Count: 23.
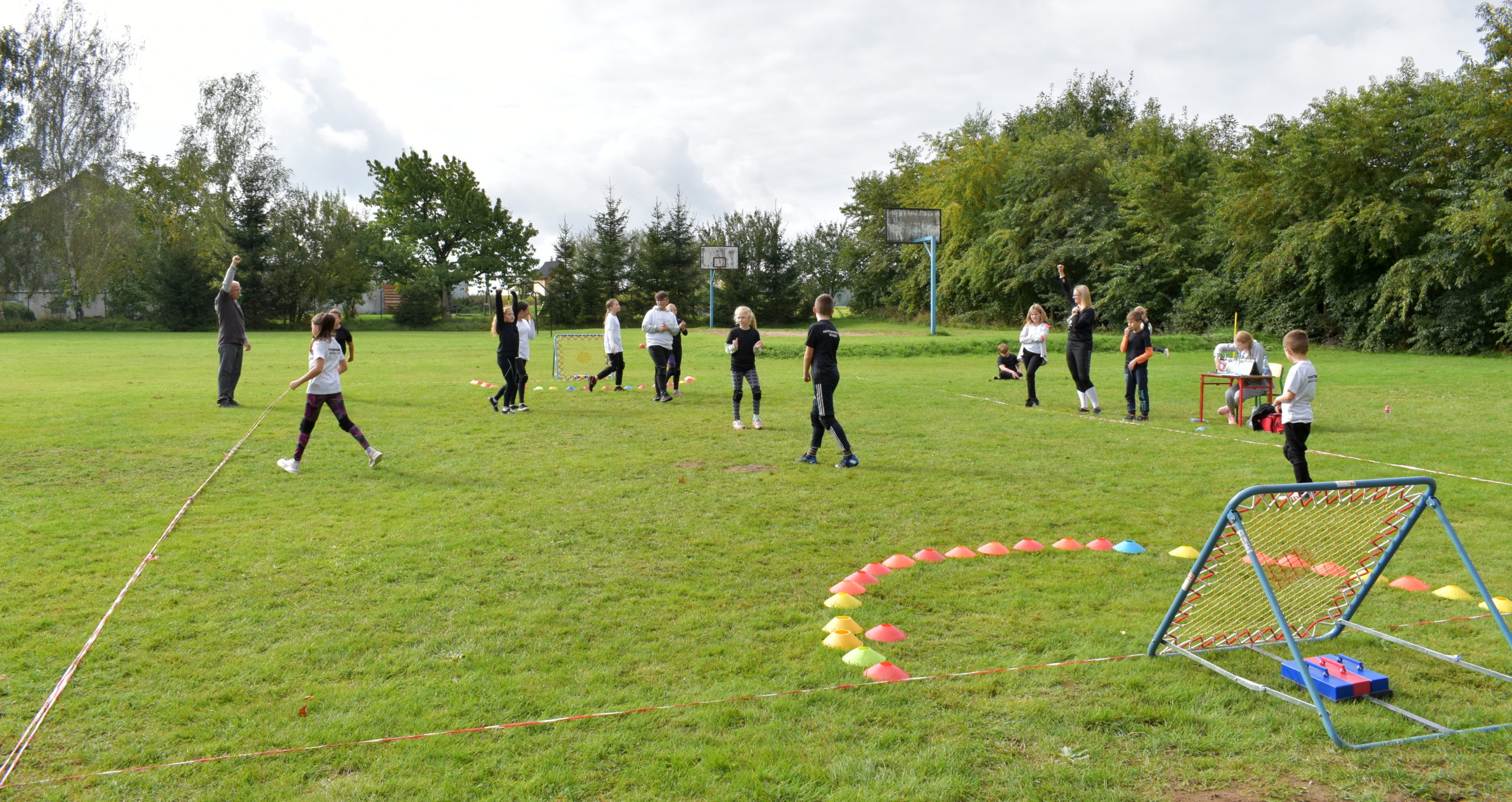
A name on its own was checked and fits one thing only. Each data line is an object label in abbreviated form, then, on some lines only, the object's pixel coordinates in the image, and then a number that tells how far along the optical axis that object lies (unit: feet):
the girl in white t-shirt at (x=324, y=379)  29.89
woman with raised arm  42.98
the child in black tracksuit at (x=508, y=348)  45.91
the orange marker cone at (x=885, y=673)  14.17
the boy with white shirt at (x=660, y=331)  48.57
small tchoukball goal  64.28
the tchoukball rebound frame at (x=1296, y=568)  13.26
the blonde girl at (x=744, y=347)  39.78
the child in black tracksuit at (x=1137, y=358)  43.11
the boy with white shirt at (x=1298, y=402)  24.59
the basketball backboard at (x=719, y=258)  171.32
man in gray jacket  45.73
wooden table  41.83
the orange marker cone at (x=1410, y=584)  18.28
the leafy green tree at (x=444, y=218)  198.59
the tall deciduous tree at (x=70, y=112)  156.46
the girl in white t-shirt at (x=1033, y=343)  48.62
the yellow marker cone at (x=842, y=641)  15.53
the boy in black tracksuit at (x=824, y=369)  31.27
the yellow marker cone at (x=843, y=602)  17.51
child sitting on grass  66.39
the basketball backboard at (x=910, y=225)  137.28
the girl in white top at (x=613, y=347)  51.31
